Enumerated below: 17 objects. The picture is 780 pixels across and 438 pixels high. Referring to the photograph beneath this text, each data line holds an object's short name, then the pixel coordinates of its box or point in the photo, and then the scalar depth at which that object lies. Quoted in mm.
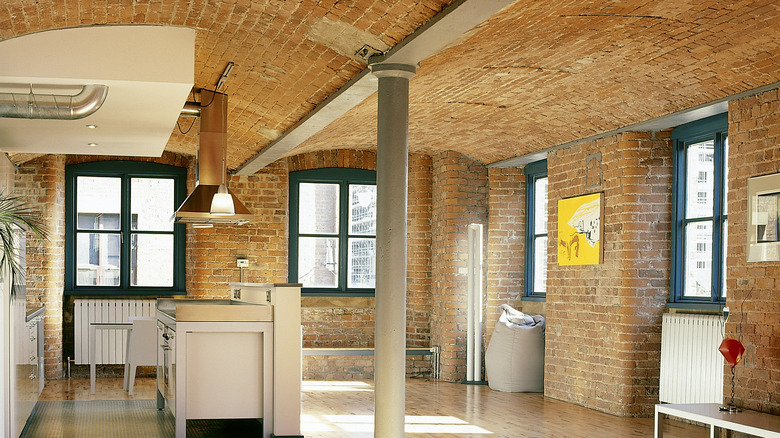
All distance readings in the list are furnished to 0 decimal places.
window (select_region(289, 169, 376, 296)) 13164
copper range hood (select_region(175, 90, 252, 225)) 8977
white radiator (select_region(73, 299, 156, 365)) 12484
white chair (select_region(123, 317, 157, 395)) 10422
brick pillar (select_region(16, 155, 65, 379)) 12047
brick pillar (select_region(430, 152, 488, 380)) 12414
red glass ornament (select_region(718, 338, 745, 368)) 6824
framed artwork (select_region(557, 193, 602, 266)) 9531
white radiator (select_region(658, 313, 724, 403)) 8039
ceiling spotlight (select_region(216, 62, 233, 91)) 8143
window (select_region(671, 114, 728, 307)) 8289
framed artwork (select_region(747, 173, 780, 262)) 6789
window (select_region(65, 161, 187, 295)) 12703
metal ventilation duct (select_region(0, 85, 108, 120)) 7105
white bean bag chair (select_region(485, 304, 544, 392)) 11148
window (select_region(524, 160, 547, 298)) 11859
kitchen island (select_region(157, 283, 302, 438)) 7375
